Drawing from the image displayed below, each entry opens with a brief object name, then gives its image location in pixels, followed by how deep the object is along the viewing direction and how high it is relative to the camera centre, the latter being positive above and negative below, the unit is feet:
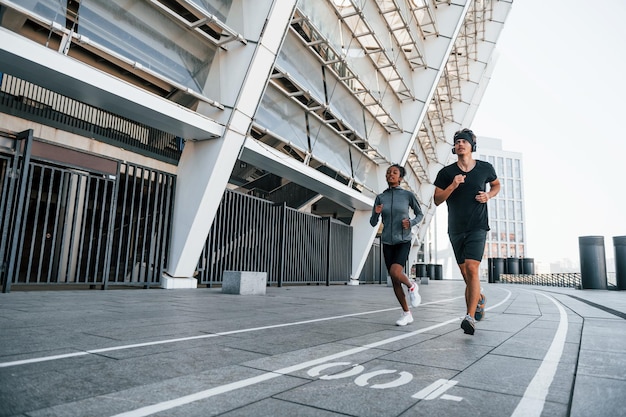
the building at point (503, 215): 306.35 +47.47
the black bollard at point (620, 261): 57.16 +2.38
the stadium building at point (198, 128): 26.48 +12.86
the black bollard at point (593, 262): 61.87 +2.28
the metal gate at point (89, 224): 25.57 +2.72
